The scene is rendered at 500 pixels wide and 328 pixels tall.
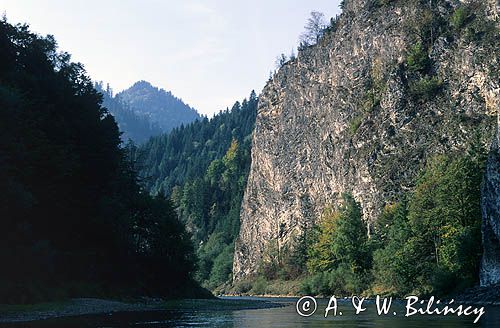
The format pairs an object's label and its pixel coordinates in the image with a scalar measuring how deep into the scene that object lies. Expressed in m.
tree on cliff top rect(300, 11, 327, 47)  156.62
